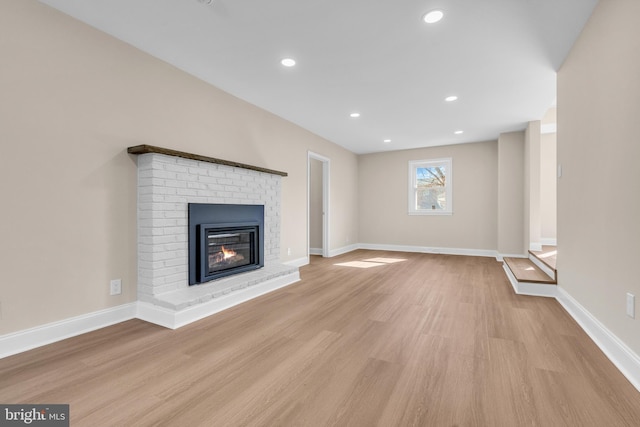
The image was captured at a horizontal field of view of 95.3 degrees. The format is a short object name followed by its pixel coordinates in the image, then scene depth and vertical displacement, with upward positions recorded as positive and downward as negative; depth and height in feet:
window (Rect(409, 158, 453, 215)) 22.24 +1.97
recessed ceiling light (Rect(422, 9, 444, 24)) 7.25 +4.97
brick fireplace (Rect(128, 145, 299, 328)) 8.59 -0.79
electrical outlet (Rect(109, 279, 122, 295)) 8.32 -2.15
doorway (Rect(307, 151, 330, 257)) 22.11 +0.37
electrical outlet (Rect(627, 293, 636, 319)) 5.48 -1.79
